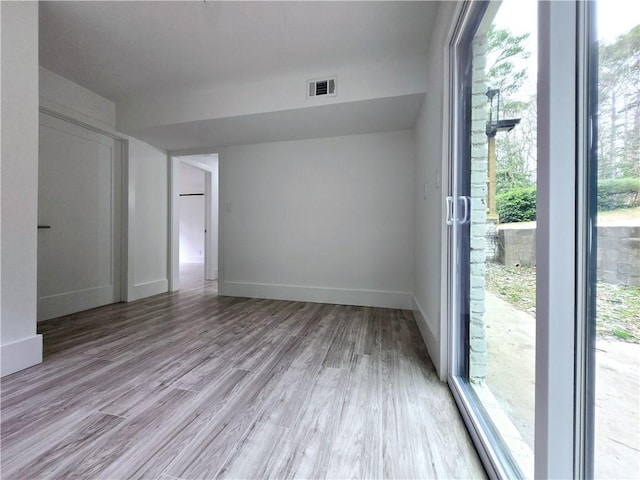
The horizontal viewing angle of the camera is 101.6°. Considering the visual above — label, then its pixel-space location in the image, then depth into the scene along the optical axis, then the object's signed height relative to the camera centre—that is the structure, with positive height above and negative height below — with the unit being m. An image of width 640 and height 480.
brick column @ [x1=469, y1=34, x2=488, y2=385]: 1.20 +0.12
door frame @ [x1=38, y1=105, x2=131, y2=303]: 3.28 +0.17
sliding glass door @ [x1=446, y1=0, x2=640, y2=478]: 0.53 +0.00
